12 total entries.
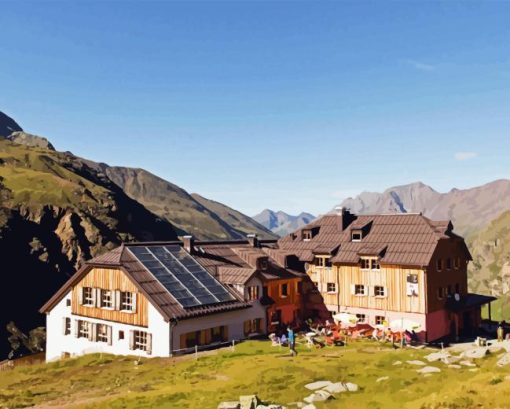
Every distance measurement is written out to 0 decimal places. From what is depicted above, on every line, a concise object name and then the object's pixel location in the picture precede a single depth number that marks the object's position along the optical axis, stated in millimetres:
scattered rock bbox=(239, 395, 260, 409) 23375
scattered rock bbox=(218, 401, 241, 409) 23688
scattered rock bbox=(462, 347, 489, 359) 33938
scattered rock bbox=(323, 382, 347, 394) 27222
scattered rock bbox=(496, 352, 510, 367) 28695
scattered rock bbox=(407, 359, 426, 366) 32544
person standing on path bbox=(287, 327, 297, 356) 39900
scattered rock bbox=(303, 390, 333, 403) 25794
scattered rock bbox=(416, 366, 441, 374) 30375
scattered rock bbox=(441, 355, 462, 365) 32994
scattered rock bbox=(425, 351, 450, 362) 34125
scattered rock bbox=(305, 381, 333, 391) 28278
